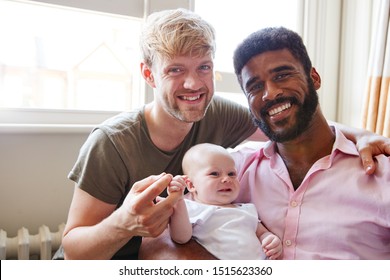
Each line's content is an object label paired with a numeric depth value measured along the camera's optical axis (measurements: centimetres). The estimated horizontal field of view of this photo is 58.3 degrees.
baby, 81
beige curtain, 146
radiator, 113
